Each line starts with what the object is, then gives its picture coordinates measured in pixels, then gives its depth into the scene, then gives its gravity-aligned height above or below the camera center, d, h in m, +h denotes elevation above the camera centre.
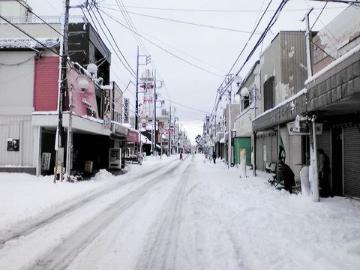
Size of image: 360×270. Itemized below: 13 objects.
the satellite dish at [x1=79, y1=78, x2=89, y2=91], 26.72 +4.47
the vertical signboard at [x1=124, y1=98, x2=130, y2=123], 54.06 +5.90
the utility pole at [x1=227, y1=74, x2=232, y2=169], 38.28 +6.42
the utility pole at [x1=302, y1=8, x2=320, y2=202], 13.55 +0.14
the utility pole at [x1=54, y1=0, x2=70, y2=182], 21.03 +2.71
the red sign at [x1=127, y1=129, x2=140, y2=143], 39.41 +1.97
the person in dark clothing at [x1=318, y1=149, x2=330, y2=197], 15.12 -0.52
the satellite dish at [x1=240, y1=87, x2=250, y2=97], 28.88 +4.38
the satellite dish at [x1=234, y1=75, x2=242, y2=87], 36.84 +6.72
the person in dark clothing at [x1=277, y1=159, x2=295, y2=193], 16.77 -0.73
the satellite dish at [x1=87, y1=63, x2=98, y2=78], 31.05 +6.35
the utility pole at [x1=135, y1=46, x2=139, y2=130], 47.31 +6.81
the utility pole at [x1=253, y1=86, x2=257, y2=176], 25.92 +0.18
